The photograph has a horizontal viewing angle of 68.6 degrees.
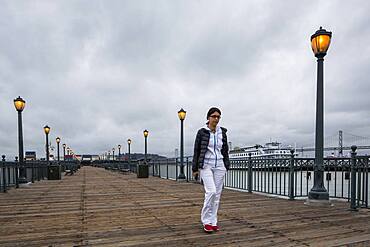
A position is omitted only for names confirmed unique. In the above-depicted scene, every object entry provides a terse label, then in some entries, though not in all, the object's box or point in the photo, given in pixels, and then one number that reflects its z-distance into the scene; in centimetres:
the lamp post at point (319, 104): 658
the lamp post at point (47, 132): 2253
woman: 400
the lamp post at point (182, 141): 1407
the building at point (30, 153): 7881
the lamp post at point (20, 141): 1183
